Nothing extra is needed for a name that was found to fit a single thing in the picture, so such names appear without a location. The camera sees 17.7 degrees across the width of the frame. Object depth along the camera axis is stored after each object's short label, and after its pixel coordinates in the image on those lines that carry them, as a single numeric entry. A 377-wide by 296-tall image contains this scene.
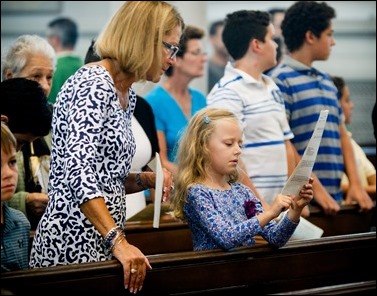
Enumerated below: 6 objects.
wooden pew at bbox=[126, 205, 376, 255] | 6.04
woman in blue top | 7.03
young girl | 4.80
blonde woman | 4.13
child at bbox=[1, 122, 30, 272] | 4.33
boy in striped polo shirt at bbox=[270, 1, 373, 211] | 6.76
